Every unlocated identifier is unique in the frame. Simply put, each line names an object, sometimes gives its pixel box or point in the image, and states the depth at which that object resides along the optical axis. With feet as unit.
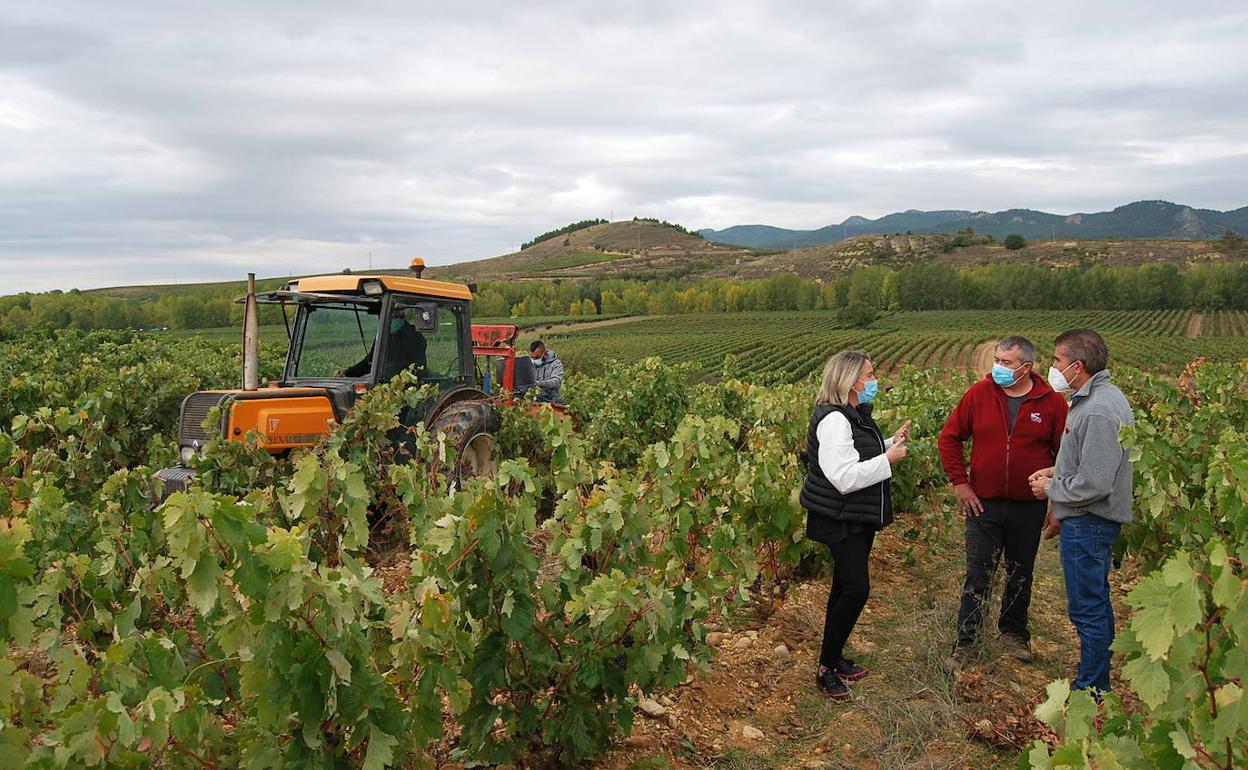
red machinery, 28.19
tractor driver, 20.30
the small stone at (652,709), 11.51
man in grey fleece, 11.44
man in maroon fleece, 12.83
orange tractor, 18.45
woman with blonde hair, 11.53
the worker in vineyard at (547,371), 30.25
